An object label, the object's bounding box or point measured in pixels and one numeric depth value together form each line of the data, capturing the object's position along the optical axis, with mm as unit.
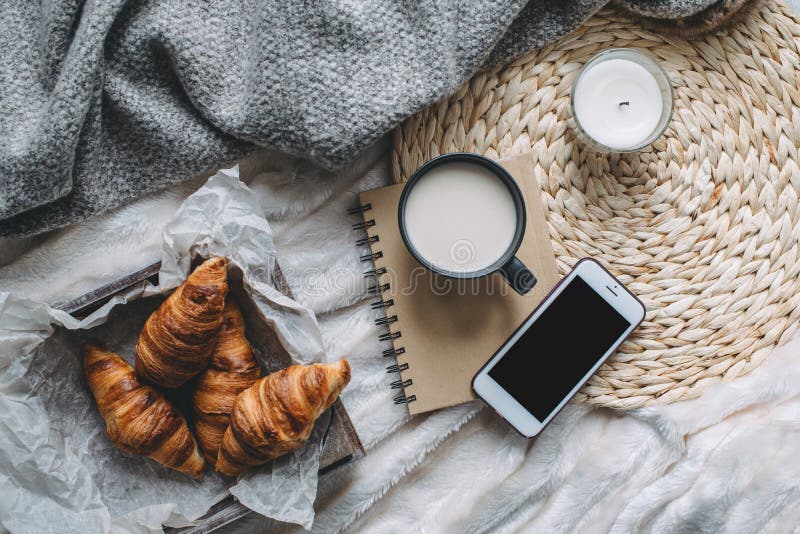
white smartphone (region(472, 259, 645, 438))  620
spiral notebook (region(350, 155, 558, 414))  638
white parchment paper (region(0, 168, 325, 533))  557
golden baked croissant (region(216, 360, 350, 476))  545
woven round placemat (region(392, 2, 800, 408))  624
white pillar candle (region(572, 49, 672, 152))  608
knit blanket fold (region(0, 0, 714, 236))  579
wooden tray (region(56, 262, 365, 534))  562
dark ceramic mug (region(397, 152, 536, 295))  582
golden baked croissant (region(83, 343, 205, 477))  558
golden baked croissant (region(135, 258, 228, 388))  542
